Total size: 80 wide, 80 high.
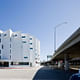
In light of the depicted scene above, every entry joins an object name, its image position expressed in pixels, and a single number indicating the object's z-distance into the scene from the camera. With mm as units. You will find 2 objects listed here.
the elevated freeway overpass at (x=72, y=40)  10710
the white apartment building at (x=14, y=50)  48220
